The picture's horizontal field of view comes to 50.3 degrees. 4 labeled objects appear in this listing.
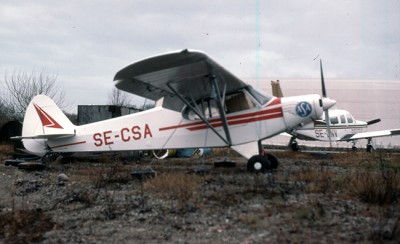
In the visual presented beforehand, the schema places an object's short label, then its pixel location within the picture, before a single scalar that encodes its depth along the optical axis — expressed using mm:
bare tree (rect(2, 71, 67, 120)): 36291
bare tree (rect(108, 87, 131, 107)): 54125
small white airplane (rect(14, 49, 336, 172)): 9280
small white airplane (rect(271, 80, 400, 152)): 25219
